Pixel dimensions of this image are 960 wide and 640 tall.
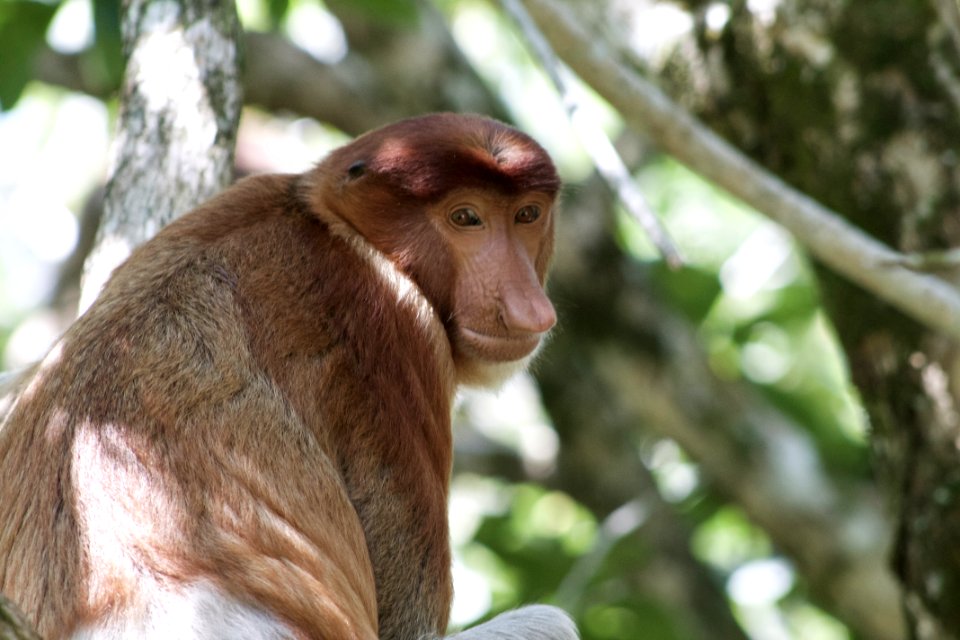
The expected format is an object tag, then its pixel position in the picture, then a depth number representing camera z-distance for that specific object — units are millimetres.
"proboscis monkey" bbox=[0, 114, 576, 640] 7824
